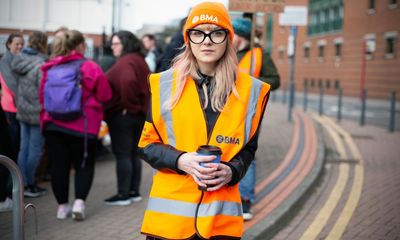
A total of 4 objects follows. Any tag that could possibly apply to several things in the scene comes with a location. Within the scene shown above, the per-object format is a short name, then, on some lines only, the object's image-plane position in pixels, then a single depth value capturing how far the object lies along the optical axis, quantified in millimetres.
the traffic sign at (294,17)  15008
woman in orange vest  2564
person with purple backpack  4988
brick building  30484
